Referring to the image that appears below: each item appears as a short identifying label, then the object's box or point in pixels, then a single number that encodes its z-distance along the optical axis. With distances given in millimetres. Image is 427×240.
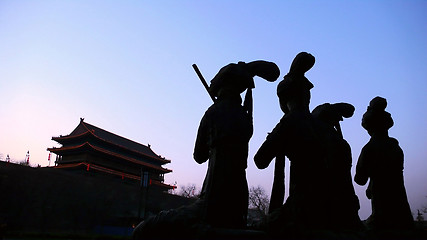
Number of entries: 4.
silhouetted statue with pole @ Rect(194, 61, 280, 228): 2637
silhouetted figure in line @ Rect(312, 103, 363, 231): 2758
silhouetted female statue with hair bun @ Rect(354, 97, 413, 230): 3430
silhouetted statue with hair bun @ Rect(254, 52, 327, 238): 2557
